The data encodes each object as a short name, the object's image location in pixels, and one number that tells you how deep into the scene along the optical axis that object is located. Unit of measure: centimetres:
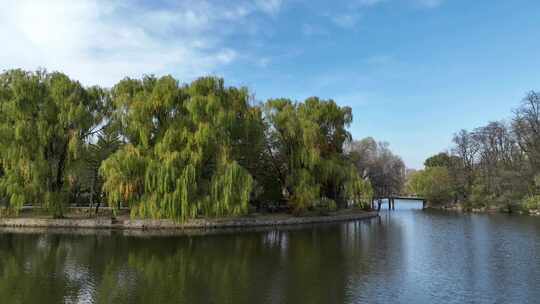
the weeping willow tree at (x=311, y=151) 3266
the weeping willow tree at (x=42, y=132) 2655
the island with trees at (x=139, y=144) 2525
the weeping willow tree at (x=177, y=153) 2500
